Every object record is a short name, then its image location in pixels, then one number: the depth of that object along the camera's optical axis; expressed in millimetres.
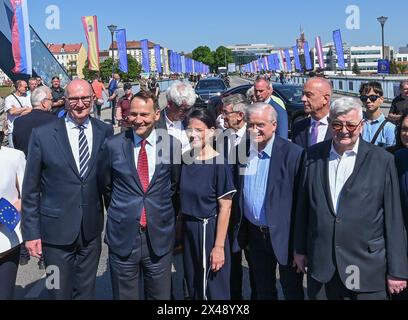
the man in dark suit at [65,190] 3369
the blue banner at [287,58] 67494
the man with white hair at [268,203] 3369
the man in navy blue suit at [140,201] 3297
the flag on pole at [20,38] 11039
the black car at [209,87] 23141
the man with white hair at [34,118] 5562
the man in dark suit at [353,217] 2857
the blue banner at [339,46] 29625
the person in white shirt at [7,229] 3264
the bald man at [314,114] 4512
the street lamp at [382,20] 29562
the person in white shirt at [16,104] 9047
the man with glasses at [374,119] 4457
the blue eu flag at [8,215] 3260
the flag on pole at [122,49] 27639
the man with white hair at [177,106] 4898
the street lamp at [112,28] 29555
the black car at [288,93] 14083
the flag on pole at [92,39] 19359
